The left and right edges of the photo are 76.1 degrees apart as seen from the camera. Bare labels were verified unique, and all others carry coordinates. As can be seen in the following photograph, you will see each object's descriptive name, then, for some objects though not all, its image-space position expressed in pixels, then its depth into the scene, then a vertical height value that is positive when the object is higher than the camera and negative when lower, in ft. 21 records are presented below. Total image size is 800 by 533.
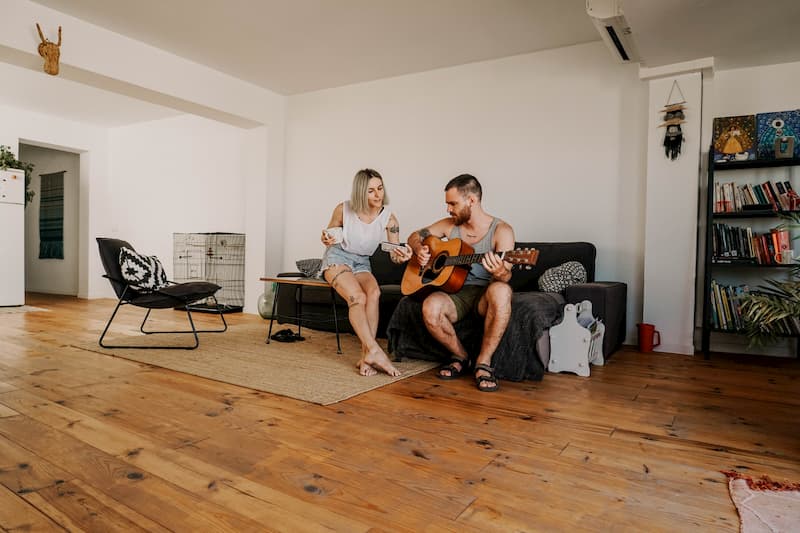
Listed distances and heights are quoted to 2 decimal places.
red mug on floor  12.66 -1.80
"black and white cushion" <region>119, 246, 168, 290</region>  11.55 -0.37
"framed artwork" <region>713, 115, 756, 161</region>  12.18 +3.08
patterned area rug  4.27 -2.15
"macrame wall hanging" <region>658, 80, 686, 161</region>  12.60 +3.54
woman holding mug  9.61 +0.14
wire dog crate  20.04 -0.35
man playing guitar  8.89 -0.43
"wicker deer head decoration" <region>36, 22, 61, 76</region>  12.30 +4.81
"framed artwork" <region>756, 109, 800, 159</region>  11.75 +3.17
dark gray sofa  9.35 -1.16
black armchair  11.54 -0.85
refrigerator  20.49 +0.55
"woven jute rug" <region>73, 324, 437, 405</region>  8.62 -2.17
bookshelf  11.82 +0.85
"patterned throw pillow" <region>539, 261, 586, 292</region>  11.40 -0.32
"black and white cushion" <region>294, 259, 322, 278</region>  15.37 -0.28
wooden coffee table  11.67 -0.56
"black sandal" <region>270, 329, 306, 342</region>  13.14 -2.05
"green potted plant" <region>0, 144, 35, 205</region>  20.54 +3.71
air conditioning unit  10.31 +5.09
